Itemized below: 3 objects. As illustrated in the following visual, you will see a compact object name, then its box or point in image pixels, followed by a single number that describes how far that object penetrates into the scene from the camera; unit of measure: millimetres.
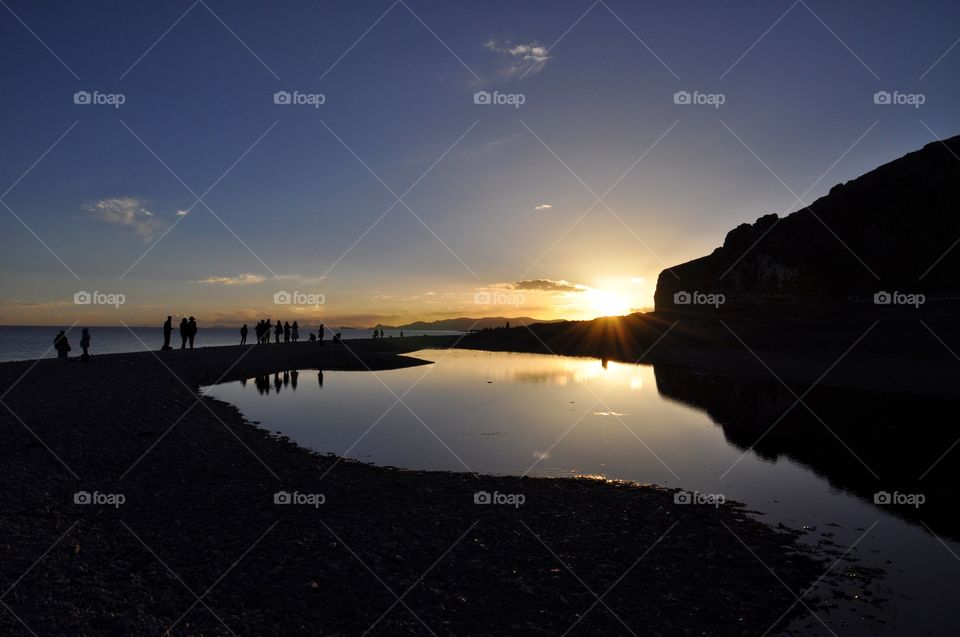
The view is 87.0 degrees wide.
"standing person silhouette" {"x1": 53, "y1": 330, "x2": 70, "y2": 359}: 40781
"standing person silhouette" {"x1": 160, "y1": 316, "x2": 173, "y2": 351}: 52656
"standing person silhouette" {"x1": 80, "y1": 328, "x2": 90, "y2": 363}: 39125
